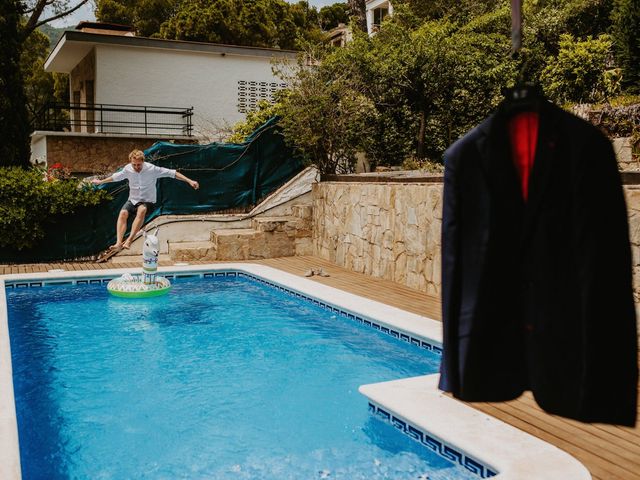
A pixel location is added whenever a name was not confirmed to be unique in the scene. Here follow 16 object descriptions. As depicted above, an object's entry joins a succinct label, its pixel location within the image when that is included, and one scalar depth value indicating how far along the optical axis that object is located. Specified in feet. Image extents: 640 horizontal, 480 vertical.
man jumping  36.35
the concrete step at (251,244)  42.57
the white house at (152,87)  64.54
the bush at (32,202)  38.83
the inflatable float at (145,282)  31.83
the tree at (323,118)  43.91
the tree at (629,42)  47.84
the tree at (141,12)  132.05
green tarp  41.37
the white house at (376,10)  127.34
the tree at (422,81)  47.29
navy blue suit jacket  7.37
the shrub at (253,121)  54.50
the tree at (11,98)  47.85
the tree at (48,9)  81.88
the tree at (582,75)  49.80
